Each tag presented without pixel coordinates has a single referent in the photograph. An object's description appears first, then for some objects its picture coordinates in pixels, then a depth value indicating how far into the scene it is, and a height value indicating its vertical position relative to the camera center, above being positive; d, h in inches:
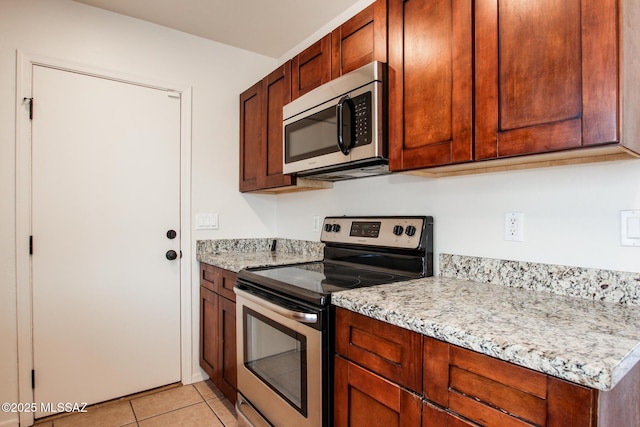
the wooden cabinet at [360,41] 58.8 +30.6
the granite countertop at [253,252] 83.5 -11.0
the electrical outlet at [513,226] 53.5 -1.8
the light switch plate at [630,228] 42.9 -1.7
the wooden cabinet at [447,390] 28.3 -16.7
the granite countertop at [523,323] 27.8 -11.0
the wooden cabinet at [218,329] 80.8 -28.3
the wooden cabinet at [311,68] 70.9 +30.8
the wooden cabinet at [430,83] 47.0 +18.7
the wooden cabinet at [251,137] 96.7 +21.6
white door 82.0 -5.6
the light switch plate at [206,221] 101.3 -2.1
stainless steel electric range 51.0 -15.4
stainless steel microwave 57.8 +15.8
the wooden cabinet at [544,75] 35.3 +15.2
